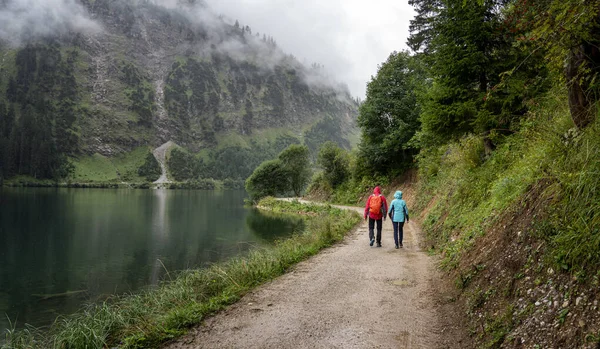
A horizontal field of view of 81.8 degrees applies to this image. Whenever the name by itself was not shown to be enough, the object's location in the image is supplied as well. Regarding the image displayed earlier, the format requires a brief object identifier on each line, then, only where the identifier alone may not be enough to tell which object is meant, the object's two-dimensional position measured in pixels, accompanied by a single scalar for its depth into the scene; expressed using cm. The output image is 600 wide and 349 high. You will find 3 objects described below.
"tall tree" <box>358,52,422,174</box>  3159
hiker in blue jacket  1200
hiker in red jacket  1247
